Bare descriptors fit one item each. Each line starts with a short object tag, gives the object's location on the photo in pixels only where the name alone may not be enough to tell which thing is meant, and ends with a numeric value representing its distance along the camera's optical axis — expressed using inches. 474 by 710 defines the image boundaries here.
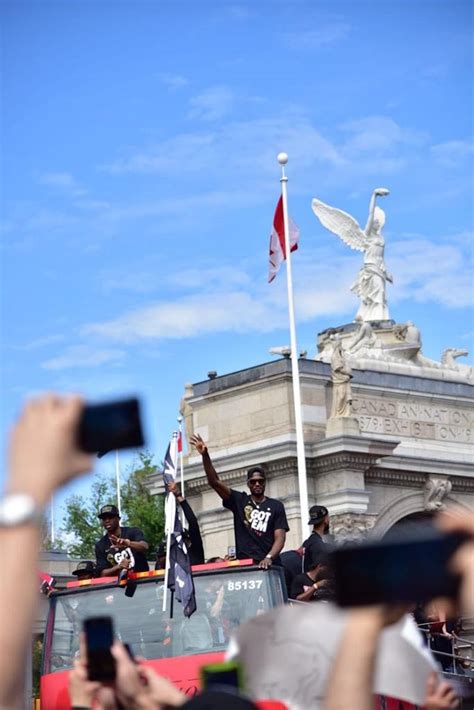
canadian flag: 1338.6
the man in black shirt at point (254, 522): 474.9
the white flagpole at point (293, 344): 1334.9
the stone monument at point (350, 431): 1593.3
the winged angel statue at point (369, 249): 1971.0
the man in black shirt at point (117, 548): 493.0
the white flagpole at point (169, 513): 483.1
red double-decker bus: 448.5
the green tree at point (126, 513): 2625.5
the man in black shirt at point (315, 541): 506.9
